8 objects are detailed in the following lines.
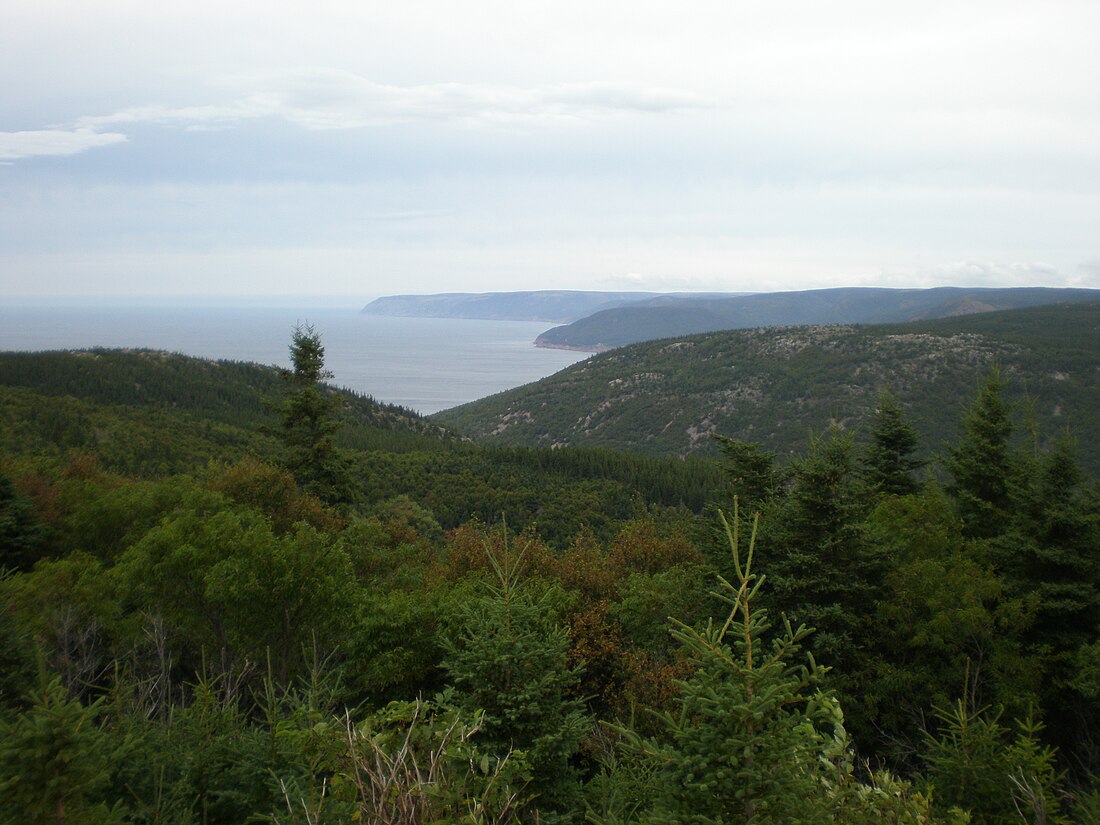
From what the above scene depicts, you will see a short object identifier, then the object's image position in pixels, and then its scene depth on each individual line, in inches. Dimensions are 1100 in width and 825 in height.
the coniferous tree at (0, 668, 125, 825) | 180.2
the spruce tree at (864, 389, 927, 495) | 956.6
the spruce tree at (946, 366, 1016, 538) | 788.0
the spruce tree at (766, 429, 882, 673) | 559.8
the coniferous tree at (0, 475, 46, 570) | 658.2
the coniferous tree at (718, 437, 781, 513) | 740.6
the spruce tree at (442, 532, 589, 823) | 312.0
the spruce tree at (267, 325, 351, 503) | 1057.5
